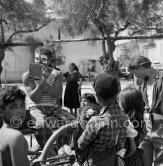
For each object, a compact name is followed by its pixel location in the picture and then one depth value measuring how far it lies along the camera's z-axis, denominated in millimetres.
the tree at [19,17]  16734
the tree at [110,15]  15562
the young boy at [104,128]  2475
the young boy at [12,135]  2057
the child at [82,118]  2628
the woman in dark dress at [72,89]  8891
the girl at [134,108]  3014
